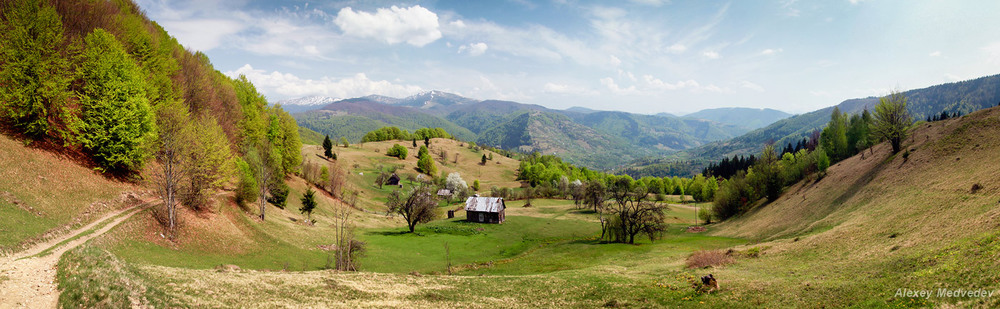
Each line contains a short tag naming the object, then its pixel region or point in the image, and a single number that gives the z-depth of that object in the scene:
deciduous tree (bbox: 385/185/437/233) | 73.56
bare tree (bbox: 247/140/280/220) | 58.94
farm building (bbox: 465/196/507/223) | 90.38
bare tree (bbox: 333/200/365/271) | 38.33
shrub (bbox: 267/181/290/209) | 68.51
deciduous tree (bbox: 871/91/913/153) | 62.69
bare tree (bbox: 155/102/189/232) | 36.78
